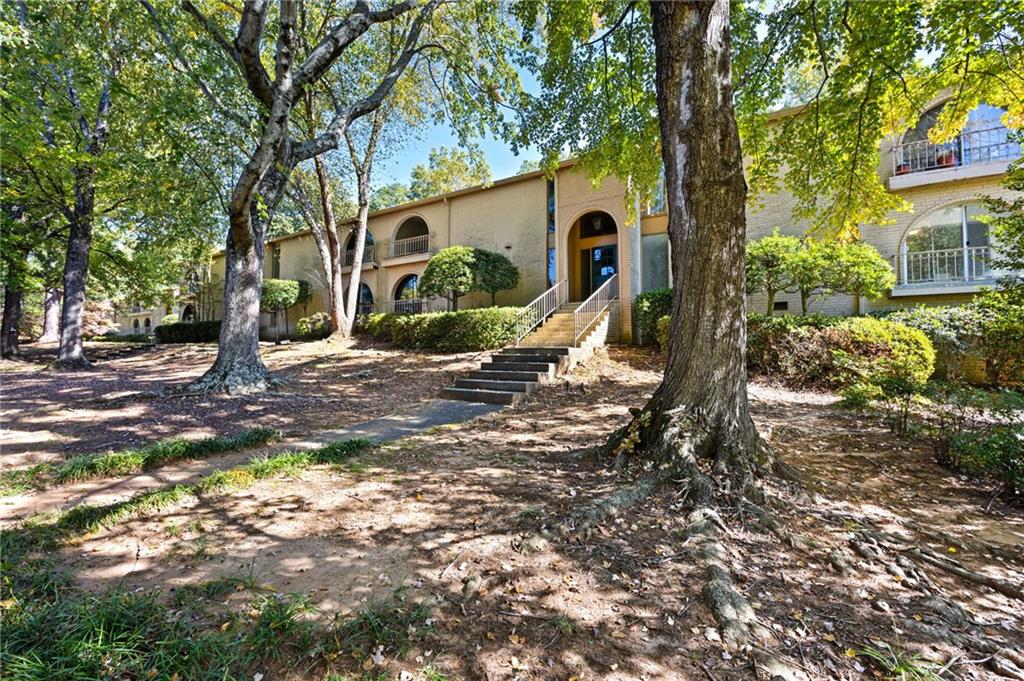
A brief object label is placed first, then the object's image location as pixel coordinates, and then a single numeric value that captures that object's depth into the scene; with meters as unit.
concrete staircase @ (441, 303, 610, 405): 8.52
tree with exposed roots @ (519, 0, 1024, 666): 3.54
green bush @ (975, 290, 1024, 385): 4.65
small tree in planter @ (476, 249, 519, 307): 14.80
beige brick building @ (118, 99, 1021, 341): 10.53
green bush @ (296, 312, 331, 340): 19.45
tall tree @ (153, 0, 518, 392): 7.20
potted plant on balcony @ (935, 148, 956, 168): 10.71
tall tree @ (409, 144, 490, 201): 24.44
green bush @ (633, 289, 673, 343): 11.27
